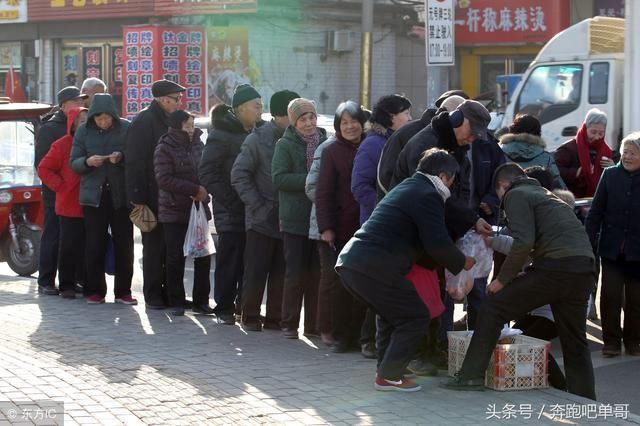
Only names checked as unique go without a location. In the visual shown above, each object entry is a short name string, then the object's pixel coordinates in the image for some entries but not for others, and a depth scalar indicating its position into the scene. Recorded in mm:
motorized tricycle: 13172
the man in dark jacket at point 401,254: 7207
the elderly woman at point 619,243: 9383
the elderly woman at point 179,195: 10344
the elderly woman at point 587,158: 11273
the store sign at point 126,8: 26172
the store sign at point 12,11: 29812
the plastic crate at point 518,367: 7492
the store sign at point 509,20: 25906
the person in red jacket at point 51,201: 11680
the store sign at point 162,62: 26234
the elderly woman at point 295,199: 9477
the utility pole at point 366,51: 23781
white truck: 16500
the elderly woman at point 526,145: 9688
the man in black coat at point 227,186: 10148
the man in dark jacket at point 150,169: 10633
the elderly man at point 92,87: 12156
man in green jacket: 7387
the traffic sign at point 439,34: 15906
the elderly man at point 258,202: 9781
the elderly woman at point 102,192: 10891
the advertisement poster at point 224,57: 26812
